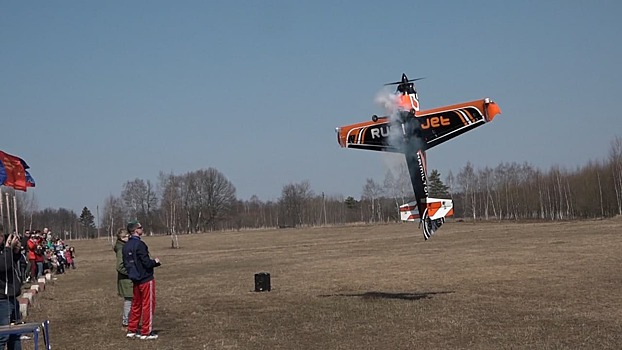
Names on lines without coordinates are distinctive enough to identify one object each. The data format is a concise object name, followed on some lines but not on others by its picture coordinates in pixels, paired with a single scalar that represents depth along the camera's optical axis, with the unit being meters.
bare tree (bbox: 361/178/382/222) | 128.38
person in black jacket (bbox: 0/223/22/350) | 10.40
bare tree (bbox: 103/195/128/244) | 120.03
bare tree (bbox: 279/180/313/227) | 155.88
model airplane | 15.91
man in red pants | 13.56
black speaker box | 22.42
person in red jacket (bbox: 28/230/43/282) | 28.56
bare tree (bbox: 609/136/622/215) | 96.31
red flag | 12.91
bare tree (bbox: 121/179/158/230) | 126.62
